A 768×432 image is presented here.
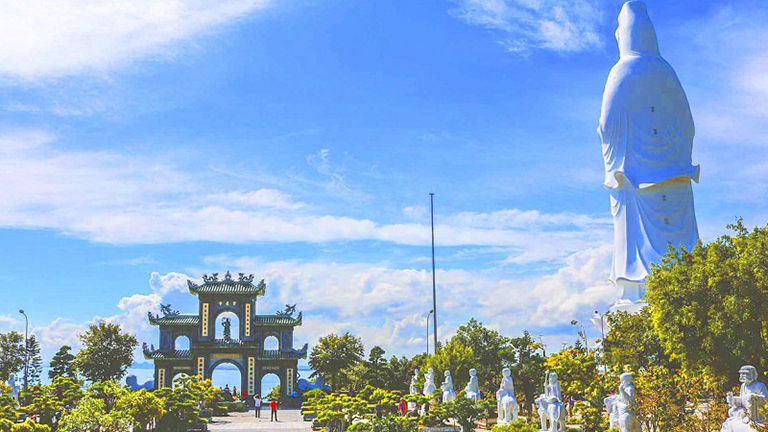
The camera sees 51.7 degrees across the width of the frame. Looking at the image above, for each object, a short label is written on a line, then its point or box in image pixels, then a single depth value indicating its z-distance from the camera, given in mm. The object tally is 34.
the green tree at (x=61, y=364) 53531
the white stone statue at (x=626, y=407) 19188
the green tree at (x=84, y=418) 21688
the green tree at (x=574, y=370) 33031
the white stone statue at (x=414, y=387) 39744
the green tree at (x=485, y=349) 40188
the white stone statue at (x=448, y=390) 32106
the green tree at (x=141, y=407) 25031
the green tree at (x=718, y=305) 21281
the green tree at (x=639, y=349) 30734
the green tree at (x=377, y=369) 49469
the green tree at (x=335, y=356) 53438
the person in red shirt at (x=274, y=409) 39875
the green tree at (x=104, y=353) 52594
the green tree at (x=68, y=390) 30878
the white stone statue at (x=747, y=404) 15547
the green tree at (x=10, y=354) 51366
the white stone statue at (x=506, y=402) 26250
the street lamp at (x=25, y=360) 51406
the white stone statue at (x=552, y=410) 22094
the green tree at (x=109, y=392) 25906
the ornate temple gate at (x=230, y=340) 53938
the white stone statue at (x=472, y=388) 30197
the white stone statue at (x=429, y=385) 35153
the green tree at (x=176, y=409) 28250
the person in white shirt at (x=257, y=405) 42506
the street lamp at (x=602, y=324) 46925
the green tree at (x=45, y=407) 29750
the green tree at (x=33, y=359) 53969
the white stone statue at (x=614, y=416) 20062
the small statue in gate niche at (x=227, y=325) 55412
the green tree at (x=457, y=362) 39750
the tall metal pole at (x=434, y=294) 49938
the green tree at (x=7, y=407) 26219
